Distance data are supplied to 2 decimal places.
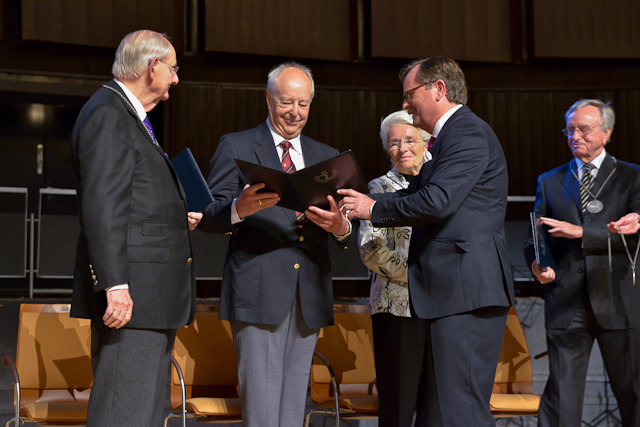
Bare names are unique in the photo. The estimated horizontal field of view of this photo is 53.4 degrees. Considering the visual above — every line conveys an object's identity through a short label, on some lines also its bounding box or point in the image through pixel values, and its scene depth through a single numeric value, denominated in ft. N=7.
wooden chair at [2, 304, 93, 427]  10.01
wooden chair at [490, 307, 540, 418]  11.52
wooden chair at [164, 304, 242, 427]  10.18
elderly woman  8.68
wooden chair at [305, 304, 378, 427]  10.80
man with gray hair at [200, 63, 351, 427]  7.58
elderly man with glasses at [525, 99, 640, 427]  9.89
